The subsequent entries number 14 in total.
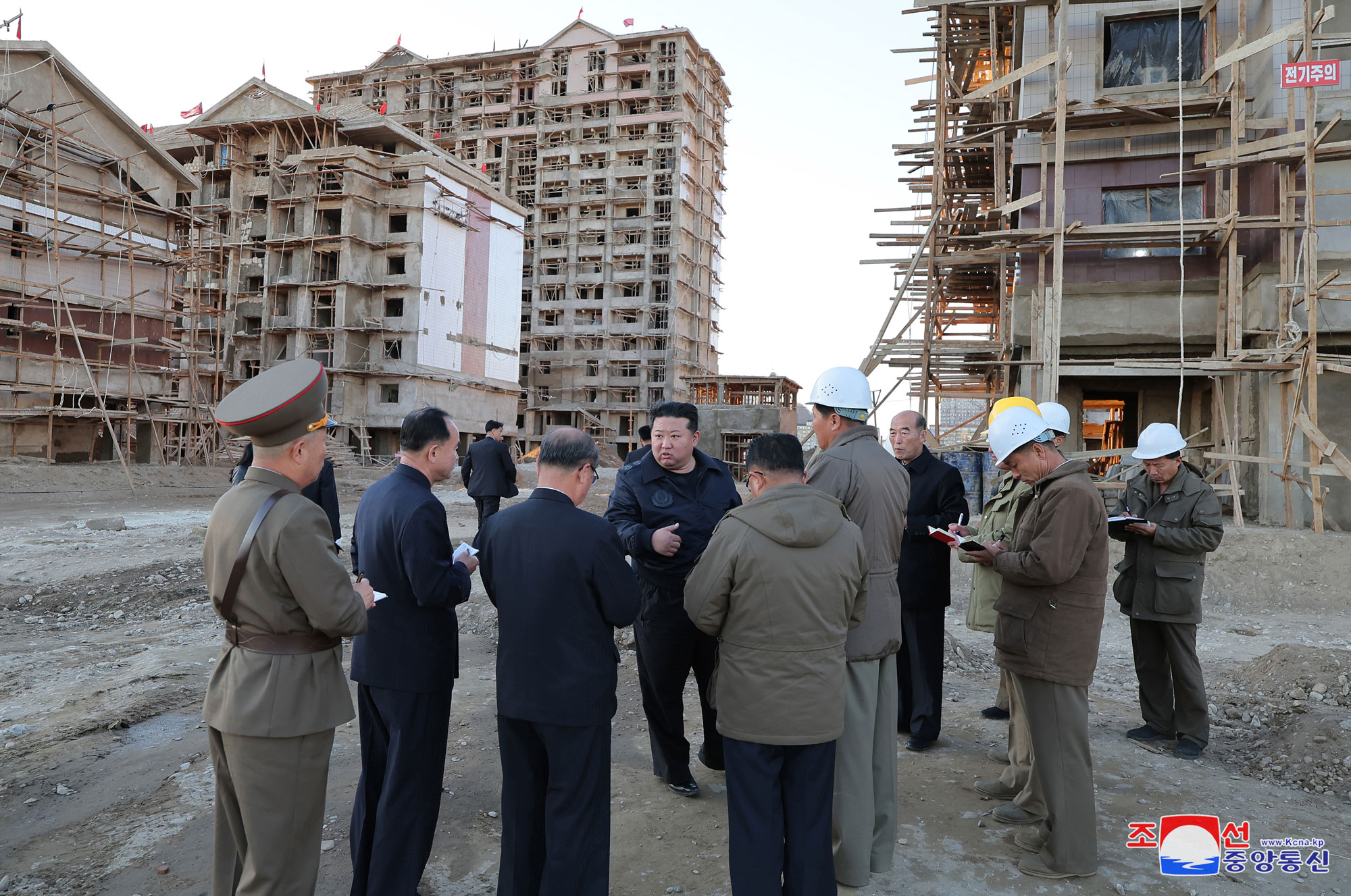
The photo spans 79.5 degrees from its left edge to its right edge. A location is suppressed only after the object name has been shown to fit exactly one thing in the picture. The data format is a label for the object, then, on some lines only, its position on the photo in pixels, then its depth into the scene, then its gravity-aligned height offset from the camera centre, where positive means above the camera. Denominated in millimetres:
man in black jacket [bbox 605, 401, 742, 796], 4332 -513
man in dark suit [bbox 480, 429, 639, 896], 3029 -802
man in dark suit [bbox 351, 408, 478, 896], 3176 -920
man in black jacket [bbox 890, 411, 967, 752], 5258 -883
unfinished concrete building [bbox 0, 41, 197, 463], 22641 +5219
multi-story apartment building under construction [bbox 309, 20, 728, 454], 48844 +16111
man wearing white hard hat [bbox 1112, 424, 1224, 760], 5133 -724
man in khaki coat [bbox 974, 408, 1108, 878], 3570 -712
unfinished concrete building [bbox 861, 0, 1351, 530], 12781 +4121
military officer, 2586 -643
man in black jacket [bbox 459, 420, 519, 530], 10547 -195
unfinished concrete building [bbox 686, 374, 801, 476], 37781 +2270
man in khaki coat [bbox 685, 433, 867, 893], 3070 -770
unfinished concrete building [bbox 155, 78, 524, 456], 35281 +8762
